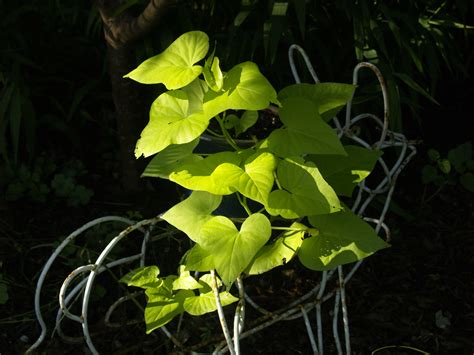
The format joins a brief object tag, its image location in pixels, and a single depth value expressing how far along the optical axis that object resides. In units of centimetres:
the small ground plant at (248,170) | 108
